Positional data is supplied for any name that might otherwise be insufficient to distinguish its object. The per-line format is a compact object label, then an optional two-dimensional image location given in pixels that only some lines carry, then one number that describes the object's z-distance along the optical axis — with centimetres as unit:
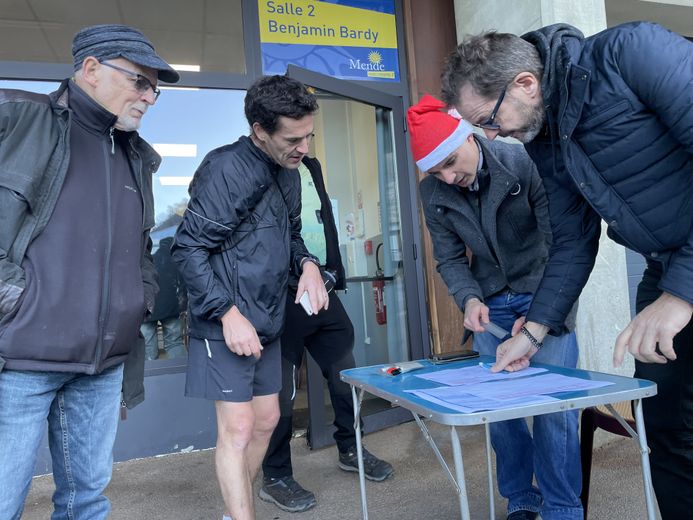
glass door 416
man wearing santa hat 206
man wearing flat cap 153
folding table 124
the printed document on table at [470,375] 166
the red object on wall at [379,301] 426
